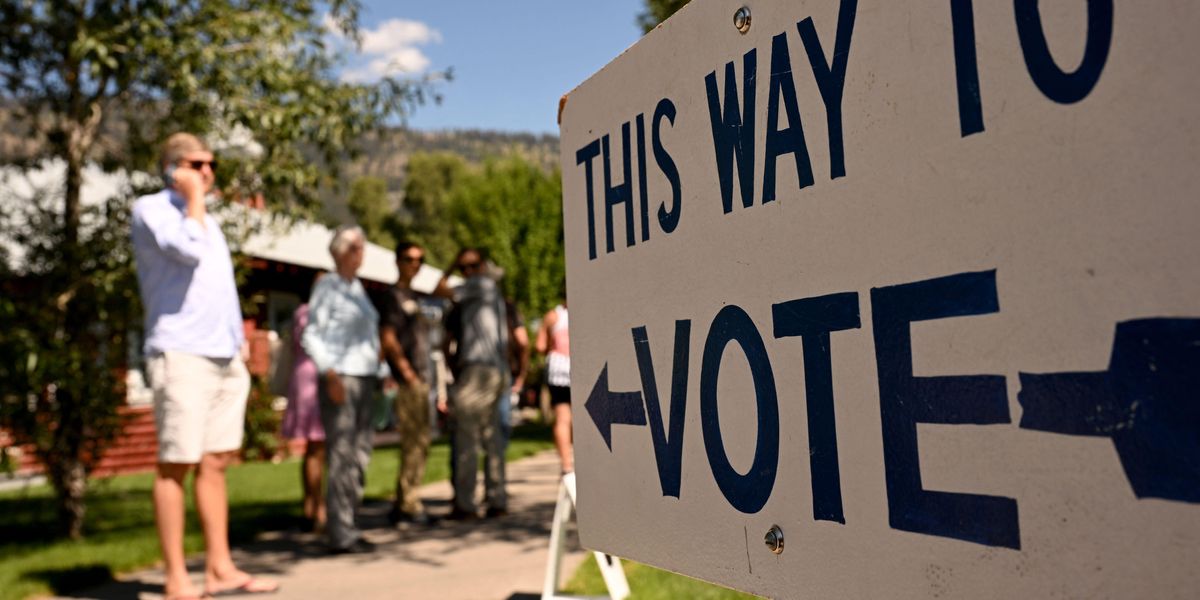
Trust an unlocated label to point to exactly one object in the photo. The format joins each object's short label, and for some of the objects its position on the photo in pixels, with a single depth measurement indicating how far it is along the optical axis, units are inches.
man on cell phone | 165.5
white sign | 36.9
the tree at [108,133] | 271.3
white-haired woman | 228.4
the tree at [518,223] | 1300.4
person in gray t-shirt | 278.2
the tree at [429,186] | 4084.6
